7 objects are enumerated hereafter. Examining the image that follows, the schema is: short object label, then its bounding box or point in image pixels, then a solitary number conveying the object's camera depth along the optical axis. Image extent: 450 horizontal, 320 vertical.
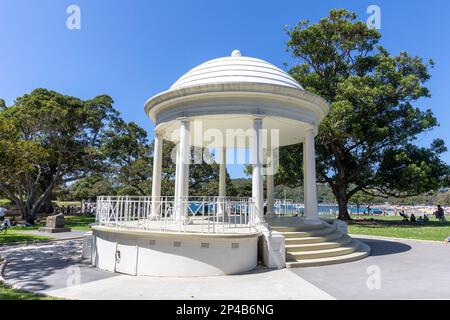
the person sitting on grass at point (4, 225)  19.29
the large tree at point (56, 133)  27.44
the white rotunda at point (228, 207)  8.18
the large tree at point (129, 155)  36.06
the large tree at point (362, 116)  25.34
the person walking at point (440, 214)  29.50
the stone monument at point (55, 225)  20.38
